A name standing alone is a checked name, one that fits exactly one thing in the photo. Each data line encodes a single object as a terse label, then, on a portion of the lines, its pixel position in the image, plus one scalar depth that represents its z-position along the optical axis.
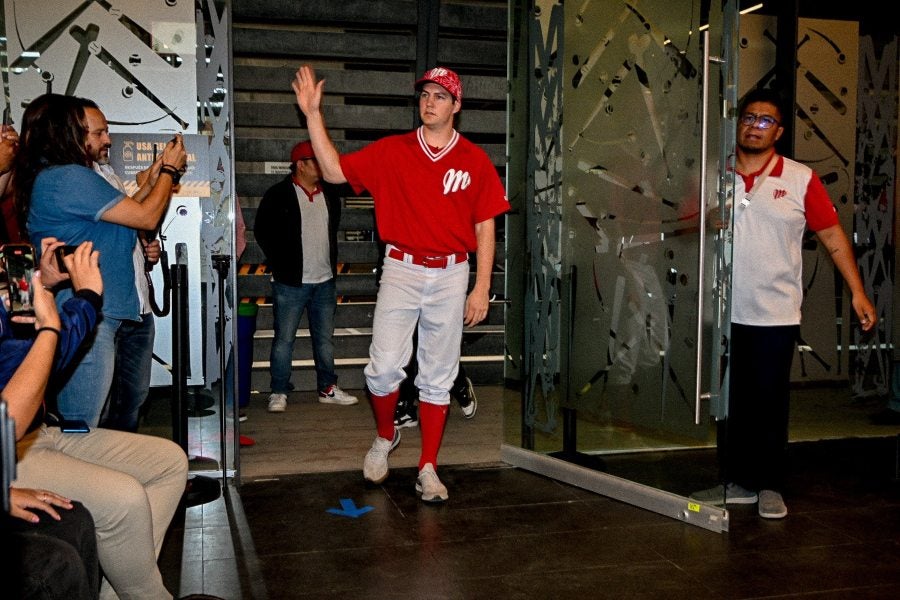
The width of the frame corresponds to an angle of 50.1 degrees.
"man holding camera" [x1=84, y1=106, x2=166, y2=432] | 3.73
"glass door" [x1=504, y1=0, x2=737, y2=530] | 3.69
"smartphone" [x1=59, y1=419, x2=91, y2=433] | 2.78
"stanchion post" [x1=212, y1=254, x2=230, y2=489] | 4.28
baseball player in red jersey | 4.09
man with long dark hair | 3.20
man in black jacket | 6.21
